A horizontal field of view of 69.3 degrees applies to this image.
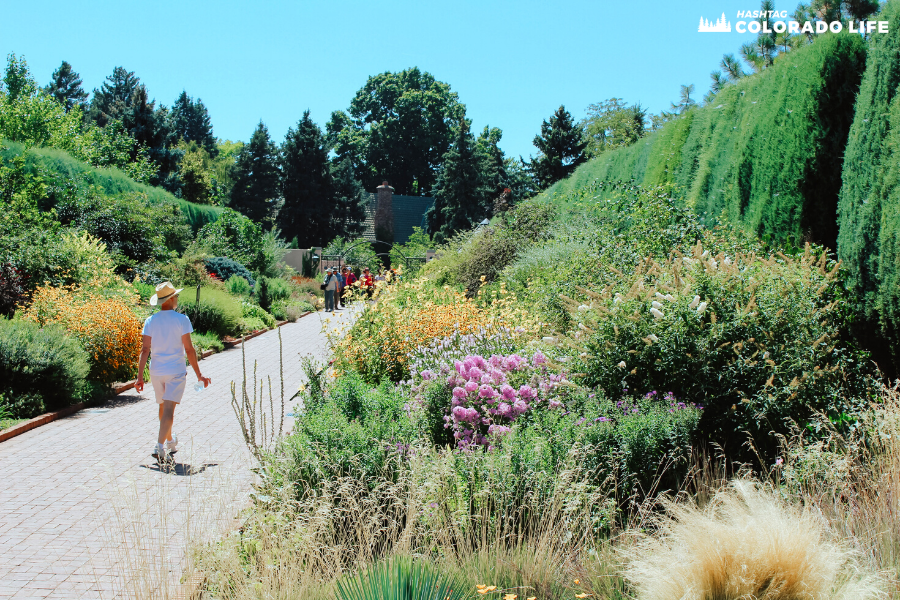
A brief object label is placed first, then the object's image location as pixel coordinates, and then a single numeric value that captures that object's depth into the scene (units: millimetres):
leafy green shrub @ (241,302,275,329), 17516
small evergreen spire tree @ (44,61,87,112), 62812
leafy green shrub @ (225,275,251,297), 19250
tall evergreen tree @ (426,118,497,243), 46750
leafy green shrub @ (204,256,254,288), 21453
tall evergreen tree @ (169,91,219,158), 78688
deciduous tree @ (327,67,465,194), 64062
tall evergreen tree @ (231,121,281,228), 46969
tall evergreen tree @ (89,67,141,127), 53469
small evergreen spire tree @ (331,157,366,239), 47812
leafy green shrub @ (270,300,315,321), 19545
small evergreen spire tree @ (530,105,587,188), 44188
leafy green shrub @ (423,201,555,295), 15828
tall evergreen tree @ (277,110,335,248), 46312
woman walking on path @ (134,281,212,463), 6371
